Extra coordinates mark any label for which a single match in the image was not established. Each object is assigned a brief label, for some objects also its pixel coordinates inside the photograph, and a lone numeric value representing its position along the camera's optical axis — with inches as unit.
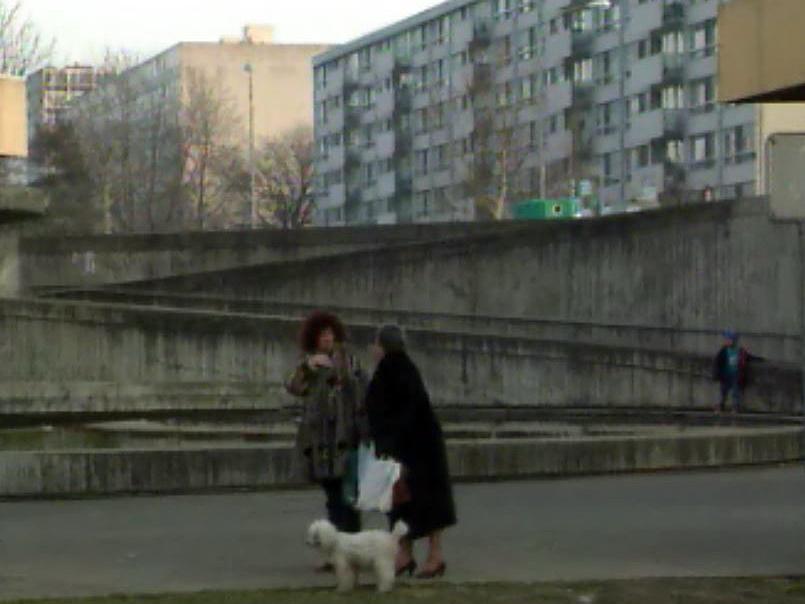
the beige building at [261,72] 5895.7
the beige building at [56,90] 4010.1
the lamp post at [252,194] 3900.6
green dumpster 2630.4
